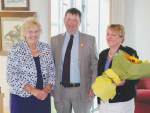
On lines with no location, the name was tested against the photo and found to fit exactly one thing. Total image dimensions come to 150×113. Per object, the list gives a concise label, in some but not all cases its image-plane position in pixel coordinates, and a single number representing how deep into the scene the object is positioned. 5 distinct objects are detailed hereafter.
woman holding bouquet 2.14
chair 3.19
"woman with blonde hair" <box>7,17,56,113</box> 2.28
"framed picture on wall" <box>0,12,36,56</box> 3.80
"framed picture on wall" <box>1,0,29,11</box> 3.71
